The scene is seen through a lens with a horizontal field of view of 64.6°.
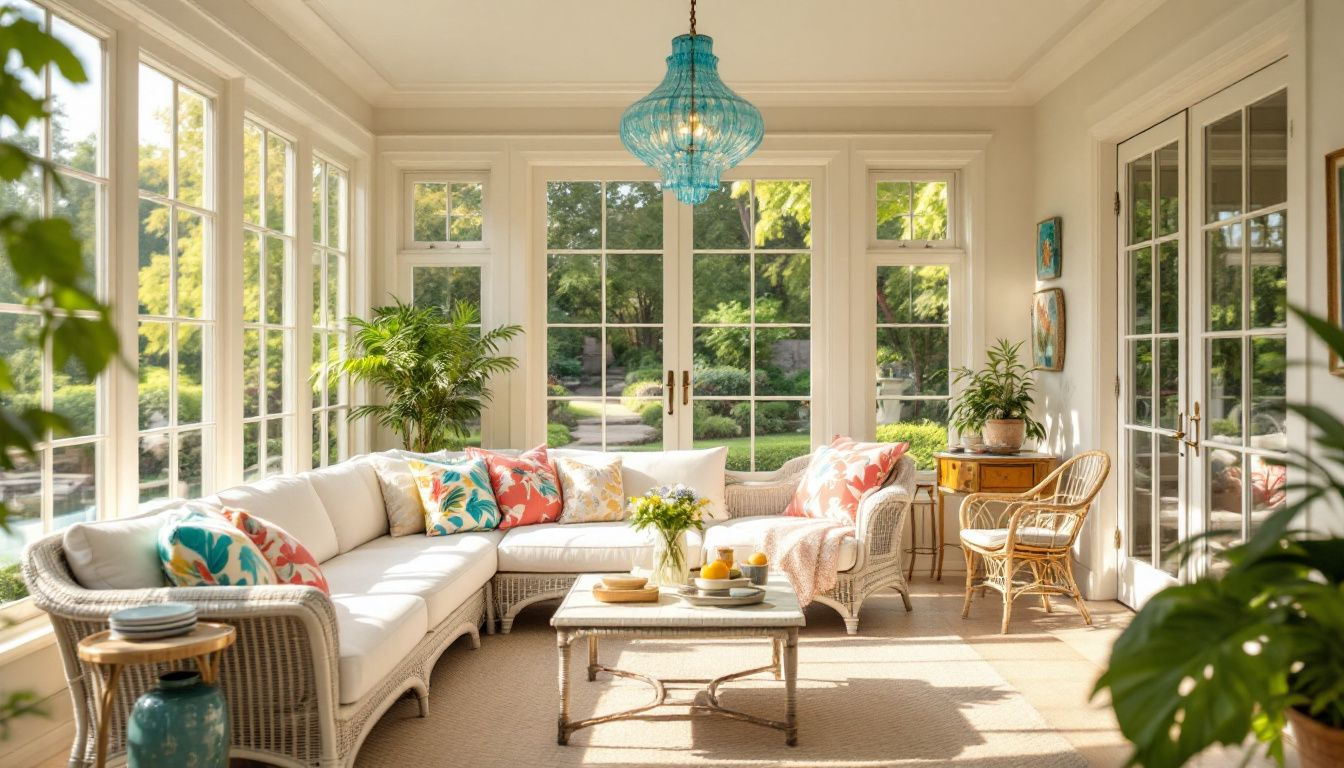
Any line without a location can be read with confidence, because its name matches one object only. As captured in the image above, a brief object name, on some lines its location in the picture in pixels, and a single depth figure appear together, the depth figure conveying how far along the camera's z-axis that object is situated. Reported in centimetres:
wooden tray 380
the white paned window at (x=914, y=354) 670
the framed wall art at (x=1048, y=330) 602
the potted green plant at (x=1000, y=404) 595
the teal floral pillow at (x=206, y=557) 316
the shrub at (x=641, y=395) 676
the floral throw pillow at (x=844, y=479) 544
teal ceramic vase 265
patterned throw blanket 505
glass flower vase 412
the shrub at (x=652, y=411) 676
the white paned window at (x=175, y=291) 411
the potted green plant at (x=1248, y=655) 125
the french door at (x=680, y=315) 672
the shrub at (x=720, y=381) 676
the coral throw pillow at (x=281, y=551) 342
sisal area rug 342
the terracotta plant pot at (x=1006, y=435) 594
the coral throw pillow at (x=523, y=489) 552
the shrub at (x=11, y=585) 333
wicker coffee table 353
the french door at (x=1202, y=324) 410
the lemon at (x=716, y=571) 395
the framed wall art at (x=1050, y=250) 608
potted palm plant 605
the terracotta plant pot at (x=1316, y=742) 144
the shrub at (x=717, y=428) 676
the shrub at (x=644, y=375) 676
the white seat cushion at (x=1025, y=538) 512
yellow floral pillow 562
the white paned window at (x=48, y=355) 331
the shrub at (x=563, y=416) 678
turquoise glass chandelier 438
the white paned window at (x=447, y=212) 678
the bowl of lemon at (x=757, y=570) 408
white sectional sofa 299
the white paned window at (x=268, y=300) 501
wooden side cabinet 578
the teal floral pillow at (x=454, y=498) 527
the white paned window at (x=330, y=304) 590
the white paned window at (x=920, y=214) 673
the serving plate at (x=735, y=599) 377
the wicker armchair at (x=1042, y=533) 509
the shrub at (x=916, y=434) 669
